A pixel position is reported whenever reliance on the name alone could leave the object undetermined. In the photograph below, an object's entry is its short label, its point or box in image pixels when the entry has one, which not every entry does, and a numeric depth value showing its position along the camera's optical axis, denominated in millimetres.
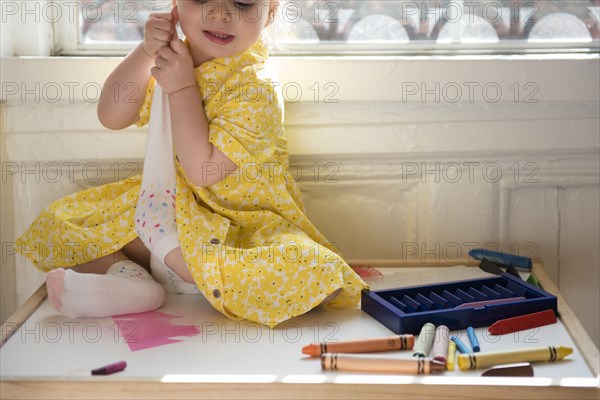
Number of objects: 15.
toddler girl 1308
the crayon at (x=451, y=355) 1178
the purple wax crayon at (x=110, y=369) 1155
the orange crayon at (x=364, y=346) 1203
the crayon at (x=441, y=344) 1187
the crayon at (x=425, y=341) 1202
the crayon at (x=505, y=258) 1472
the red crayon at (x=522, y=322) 1273
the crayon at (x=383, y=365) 1163
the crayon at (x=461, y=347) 1215
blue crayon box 1273
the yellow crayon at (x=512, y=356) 1174
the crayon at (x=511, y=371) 1165
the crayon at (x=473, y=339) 1225
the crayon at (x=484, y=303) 1301
